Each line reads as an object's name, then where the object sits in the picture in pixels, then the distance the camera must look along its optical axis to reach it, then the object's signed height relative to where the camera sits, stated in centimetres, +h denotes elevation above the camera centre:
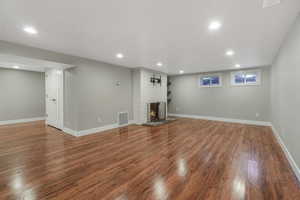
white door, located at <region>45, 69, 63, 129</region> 477 +8
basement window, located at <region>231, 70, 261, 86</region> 561 +92
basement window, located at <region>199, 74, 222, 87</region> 654 +92
